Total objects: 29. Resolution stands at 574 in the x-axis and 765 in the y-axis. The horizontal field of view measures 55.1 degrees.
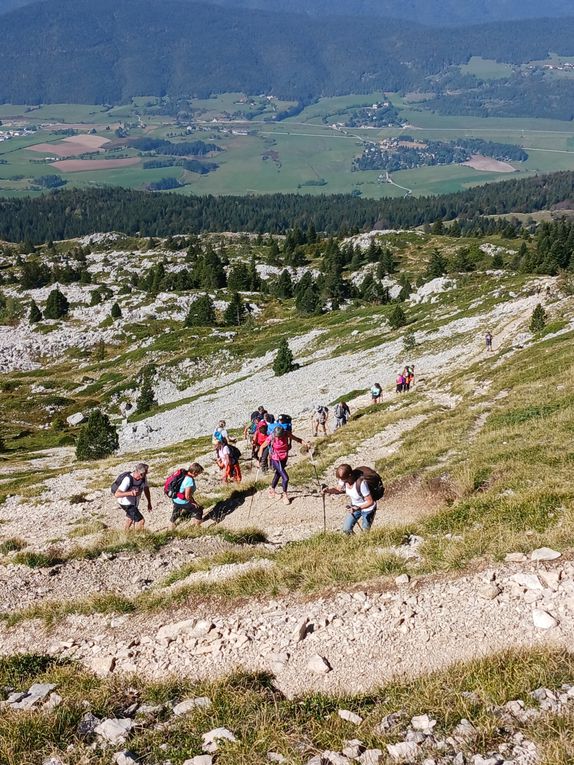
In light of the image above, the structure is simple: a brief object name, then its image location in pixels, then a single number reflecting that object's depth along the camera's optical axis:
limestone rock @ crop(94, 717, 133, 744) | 8.02
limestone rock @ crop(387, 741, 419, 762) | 6.79
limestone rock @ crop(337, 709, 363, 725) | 7.62
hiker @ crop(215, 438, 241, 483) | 21.80
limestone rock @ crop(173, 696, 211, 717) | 8.48
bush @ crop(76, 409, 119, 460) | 46.41
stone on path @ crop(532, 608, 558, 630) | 9.06
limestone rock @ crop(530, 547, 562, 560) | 10.68
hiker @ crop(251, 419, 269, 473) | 23.40
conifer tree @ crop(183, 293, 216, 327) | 103.94
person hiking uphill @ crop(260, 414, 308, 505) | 18.56
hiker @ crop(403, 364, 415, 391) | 39.88
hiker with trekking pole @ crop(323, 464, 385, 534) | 13.32
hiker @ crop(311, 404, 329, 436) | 32.34
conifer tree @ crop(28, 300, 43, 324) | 122.06
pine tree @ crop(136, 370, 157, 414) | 66.62
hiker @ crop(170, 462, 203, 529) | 17.56
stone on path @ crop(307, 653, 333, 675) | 9.11
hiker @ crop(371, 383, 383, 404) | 37.67
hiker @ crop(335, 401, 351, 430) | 32.12
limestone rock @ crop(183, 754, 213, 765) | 7.26
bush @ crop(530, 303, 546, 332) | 45.34
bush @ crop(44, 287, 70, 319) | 123.82
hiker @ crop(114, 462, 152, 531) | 17.67
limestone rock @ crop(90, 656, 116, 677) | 9.89
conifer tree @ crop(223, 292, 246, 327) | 105.44
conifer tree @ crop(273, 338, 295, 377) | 63.19
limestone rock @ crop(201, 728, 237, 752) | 7.56
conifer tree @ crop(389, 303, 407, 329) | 68.12
